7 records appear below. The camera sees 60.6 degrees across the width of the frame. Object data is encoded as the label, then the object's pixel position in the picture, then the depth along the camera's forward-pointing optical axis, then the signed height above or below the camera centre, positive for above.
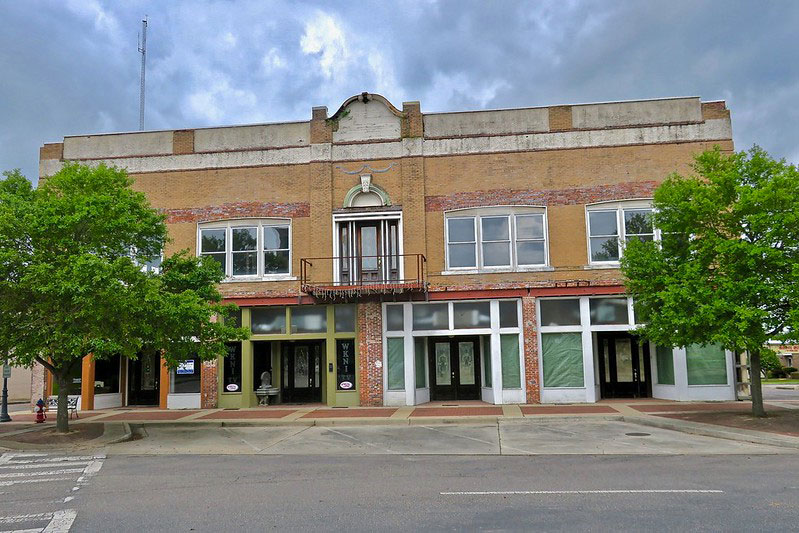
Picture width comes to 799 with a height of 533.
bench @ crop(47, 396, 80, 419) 20.42 -1.59
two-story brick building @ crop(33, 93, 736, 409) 21.02 +3.14
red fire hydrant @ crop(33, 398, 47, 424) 18.59 -1.62
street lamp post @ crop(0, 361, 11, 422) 19.39 -1.62
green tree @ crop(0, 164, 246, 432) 13.75 +1.36
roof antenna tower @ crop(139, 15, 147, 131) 31.00 +13.61
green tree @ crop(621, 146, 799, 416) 14.37 +1.74
